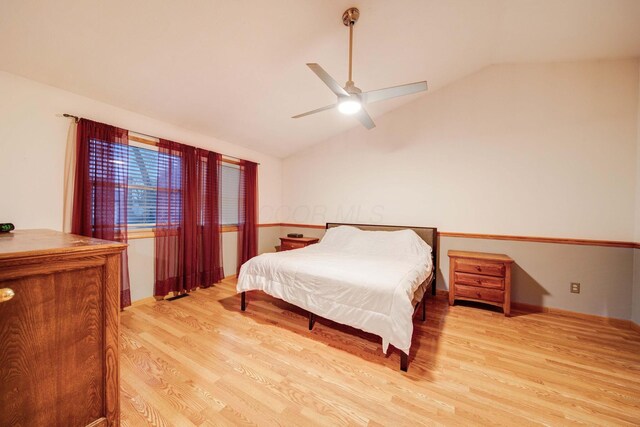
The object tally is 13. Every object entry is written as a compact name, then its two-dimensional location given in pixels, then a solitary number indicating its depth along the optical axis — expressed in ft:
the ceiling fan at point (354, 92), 6.45
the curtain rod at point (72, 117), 7.38
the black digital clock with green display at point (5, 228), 5.25
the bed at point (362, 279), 6.01
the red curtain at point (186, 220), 9.88
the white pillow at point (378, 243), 10.21
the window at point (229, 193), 12.75
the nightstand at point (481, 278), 9.01
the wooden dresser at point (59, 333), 2.53
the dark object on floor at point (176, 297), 10.08
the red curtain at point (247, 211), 13.46
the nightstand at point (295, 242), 13.84
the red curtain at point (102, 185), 7.58
